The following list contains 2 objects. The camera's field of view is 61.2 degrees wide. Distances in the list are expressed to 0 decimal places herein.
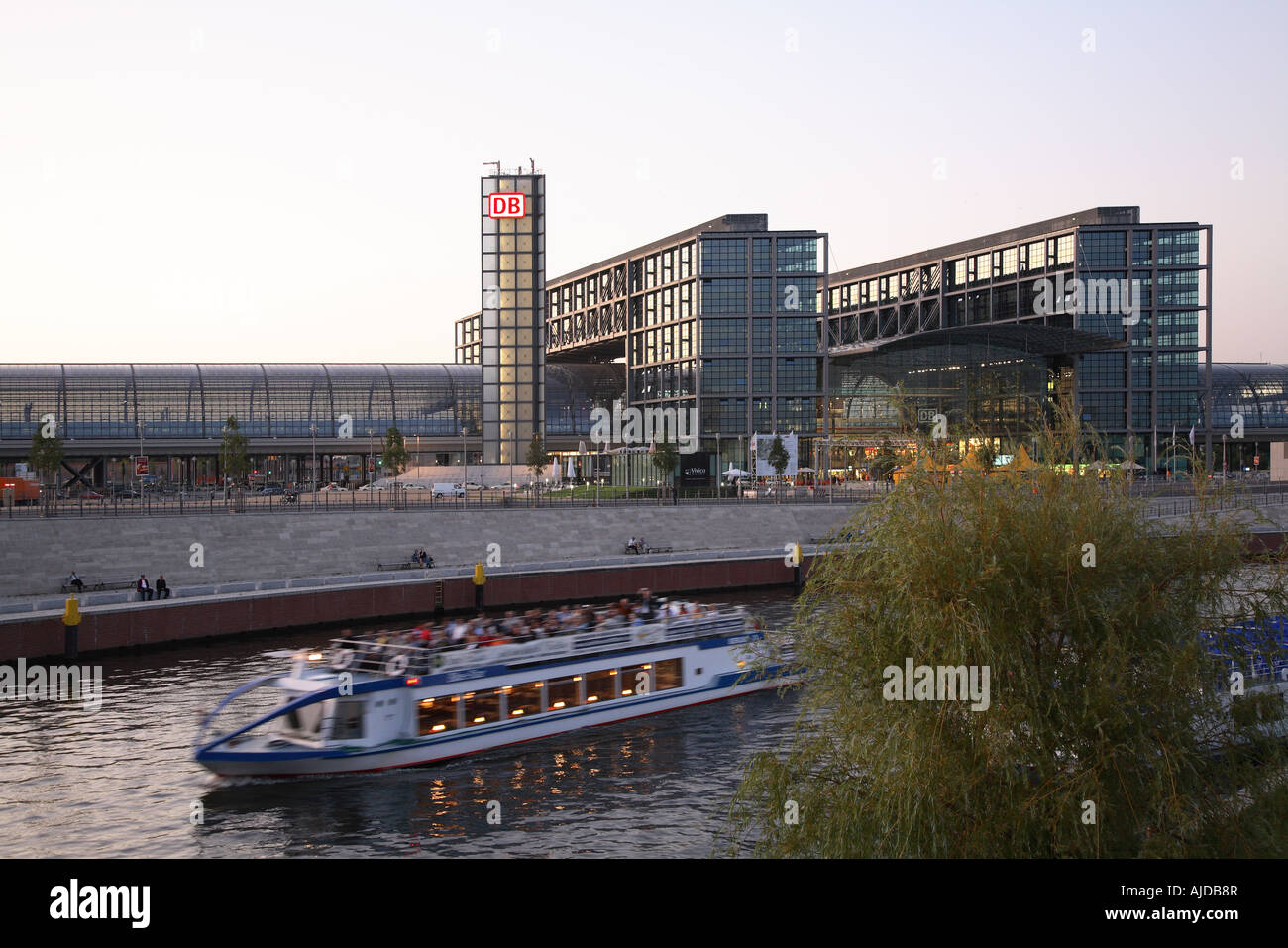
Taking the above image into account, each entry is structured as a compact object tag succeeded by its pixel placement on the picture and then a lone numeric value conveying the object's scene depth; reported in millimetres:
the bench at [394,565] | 58969
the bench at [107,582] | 50019
